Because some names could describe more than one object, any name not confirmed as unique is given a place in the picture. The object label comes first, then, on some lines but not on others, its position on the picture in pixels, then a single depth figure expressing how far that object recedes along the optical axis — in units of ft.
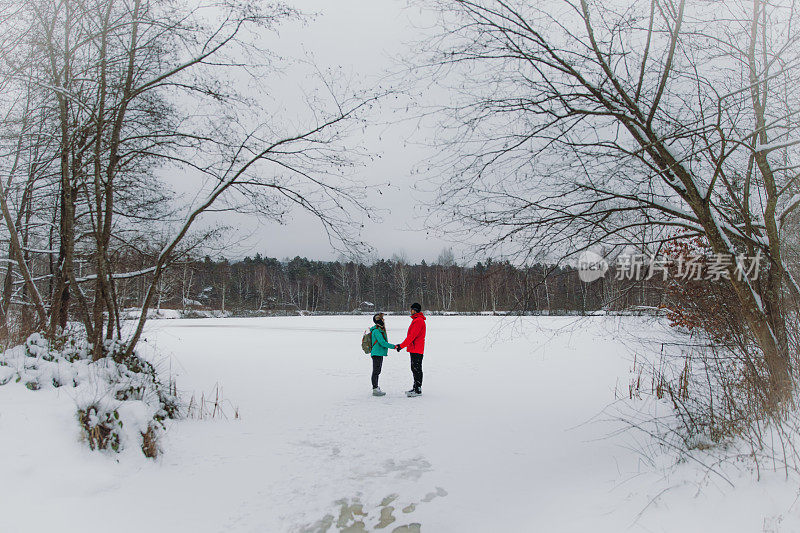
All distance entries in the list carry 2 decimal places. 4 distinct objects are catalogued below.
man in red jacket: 24.95
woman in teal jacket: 25.16
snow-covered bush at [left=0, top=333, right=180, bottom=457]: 12.41
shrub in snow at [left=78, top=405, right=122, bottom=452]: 11.84
